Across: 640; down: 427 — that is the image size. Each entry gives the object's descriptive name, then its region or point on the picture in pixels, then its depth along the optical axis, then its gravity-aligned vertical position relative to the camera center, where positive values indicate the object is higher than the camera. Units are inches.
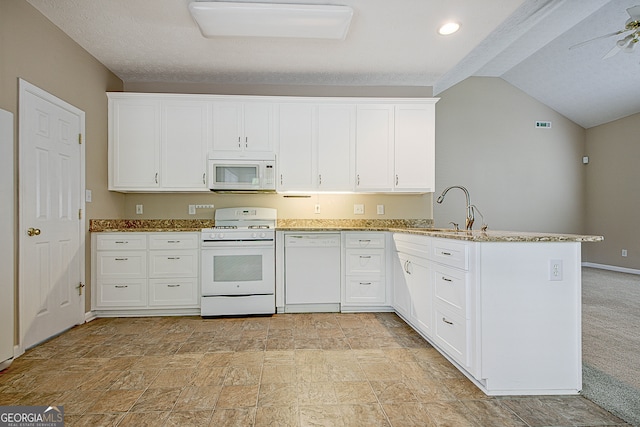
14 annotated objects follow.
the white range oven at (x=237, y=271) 139.9 -24.6
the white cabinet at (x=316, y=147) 156.2 +29.5
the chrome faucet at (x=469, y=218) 111.4 -2.2
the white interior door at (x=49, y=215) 103.0 -1.5
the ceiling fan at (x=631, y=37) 121.3 +65.7
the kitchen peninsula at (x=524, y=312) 77.5 -22.9
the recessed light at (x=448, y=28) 115.3 +62.9
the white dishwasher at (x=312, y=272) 144.6 -25.8
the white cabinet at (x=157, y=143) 150.0 +30.1
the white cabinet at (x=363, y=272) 146.0 -26.0
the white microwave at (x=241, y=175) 151.0 +16.0
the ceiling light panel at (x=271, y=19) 102.9 +59.9
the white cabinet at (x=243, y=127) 153.4 +37.9
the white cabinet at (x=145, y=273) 139.3 -25.6
